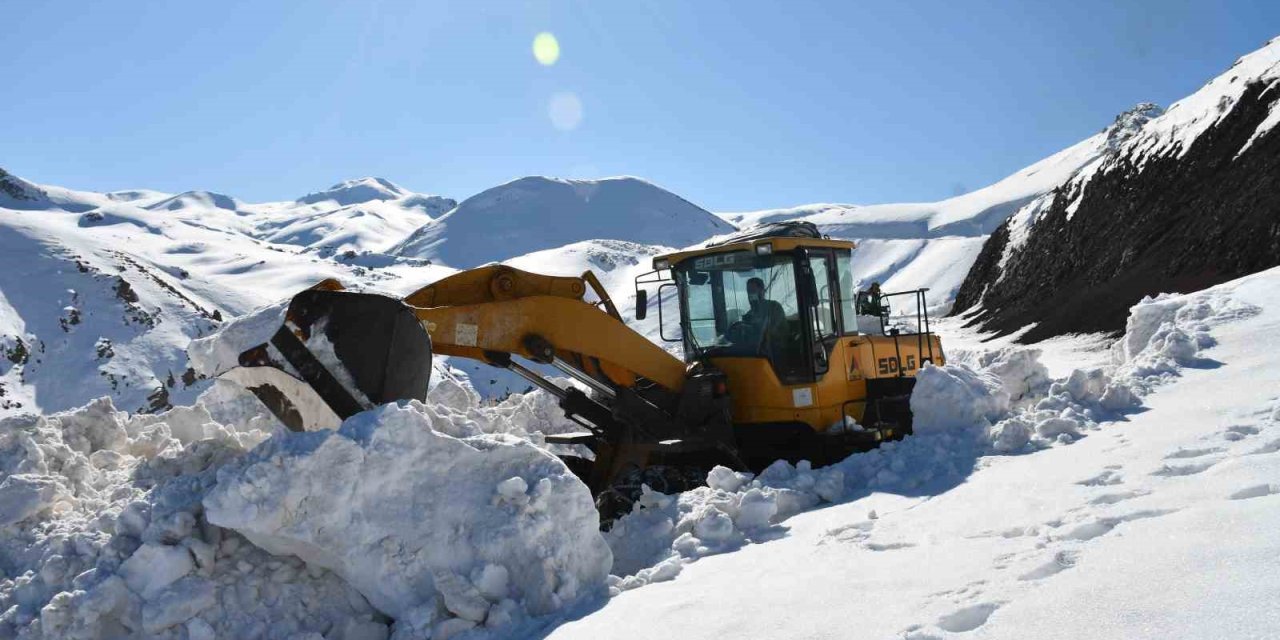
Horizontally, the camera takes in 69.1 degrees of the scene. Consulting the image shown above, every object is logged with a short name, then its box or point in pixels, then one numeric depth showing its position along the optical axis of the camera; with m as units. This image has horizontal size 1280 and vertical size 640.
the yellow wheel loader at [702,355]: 6.54
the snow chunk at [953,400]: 6.88
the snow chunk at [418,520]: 4.14
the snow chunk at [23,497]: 4.61
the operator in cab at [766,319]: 7.62
